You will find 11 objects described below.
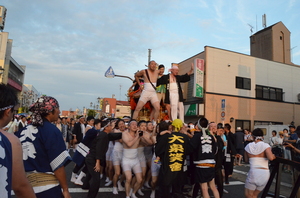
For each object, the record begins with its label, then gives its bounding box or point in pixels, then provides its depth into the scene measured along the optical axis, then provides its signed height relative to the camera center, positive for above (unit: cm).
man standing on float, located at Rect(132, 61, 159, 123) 656 +92
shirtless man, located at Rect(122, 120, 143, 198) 525 -96
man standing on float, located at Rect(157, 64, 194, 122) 689 +110
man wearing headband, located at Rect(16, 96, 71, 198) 235 -49
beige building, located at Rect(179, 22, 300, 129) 1966 +343
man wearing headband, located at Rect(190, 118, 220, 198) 449 -77
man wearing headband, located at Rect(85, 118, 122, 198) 446 -87
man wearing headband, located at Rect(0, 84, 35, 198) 129 -29
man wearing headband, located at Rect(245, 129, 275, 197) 426 -90
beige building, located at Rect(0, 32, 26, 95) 3328 +865
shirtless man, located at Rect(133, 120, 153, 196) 560 -68
